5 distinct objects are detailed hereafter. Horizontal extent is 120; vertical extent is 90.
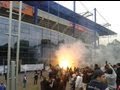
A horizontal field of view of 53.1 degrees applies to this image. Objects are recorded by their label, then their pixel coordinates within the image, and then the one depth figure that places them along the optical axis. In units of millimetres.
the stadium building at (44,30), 14221
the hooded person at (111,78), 3445
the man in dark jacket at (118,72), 4030
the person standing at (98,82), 2255
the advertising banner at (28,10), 15537
